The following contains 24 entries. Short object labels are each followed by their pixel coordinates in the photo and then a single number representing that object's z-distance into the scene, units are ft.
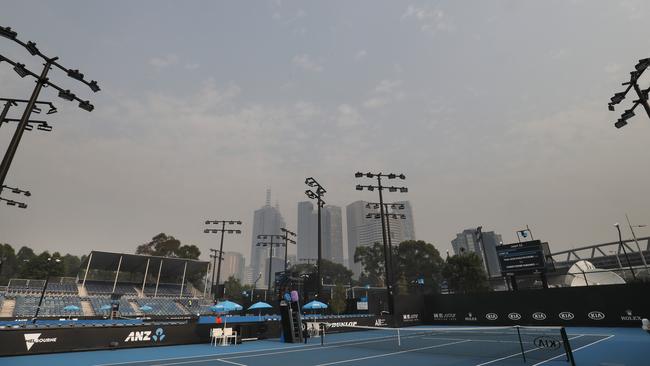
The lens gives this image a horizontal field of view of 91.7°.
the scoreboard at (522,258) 89.01
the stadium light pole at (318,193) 92.72
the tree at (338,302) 114.01
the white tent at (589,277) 114.99
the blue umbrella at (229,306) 66.74
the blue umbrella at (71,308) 97.71
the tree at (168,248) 231.91
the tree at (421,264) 270.46
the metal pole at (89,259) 128.98
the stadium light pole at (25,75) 28.27
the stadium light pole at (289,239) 120.89
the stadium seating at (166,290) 155.04
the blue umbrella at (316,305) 77.60
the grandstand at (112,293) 108.47
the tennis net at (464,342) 39.75
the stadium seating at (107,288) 138.70
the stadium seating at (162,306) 127.55
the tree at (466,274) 180.96
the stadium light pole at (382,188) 91.66
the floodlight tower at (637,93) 36.86
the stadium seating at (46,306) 103.41
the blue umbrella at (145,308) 116.65
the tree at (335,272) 388.37
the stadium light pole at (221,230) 133.31
